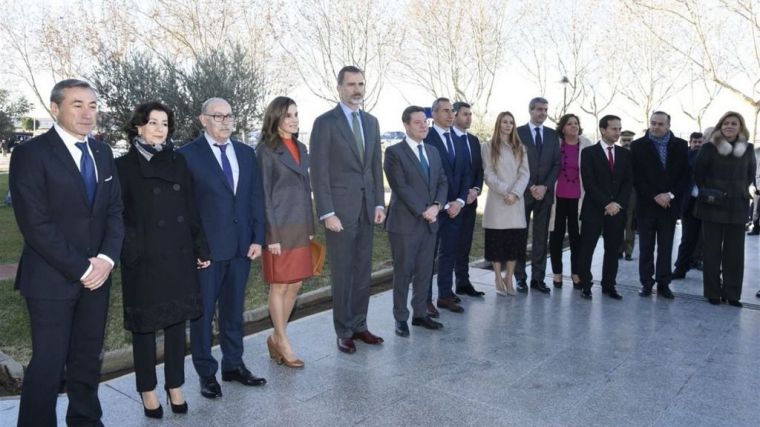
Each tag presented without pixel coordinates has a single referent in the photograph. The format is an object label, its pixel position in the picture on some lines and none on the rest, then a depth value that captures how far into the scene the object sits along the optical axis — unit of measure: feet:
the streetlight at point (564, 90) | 79.63
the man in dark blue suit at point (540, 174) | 20.36
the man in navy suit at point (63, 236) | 8.72
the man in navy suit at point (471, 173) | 19.39
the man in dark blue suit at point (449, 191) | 18.35
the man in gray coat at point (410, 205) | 15.93
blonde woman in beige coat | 19.67
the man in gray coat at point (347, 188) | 14.23
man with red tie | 20.03
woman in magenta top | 20.95
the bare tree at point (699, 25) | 45.57
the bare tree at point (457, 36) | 70.69
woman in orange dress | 12.86
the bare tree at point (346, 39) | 62.49
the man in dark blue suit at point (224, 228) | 11.75
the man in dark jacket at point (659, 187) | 20.24
